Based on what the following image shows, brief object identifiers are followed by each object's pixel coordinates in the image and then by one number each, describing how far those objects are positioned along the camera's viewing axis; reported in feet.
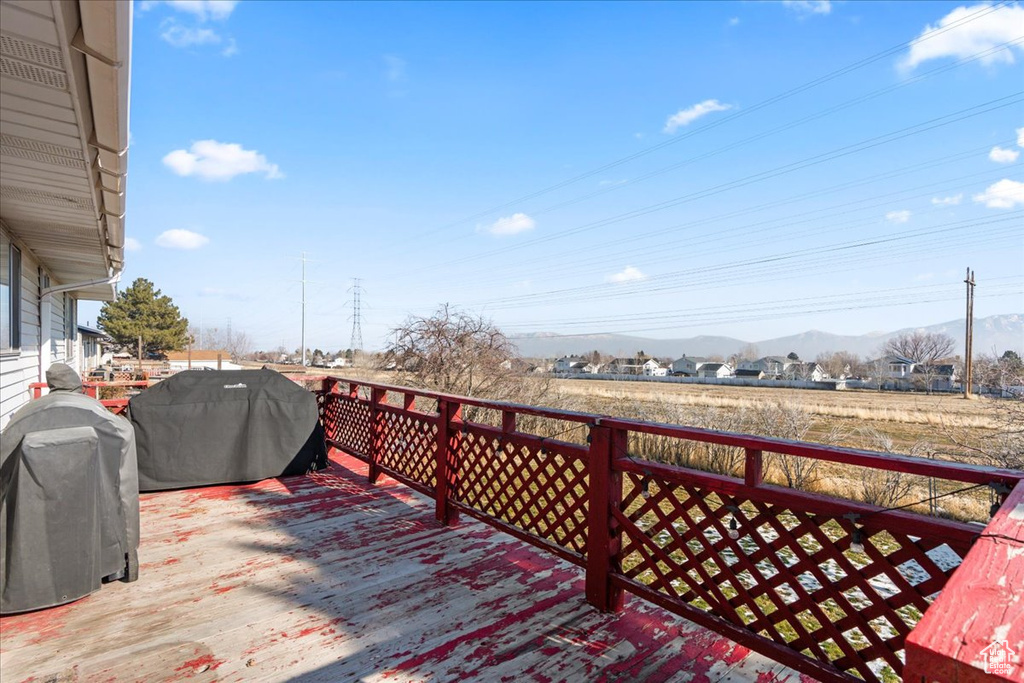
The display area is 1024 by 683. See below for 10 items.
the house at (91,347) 65.35
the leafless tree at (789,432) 27.37
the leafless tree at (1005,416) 21.74
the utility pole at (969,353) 82.30
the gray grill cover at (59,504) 8.22
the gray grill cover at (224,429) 15.61
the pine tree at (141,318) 99.71
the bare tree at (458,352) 31.42
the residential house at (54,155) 6.30
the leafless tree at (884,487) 24.48
